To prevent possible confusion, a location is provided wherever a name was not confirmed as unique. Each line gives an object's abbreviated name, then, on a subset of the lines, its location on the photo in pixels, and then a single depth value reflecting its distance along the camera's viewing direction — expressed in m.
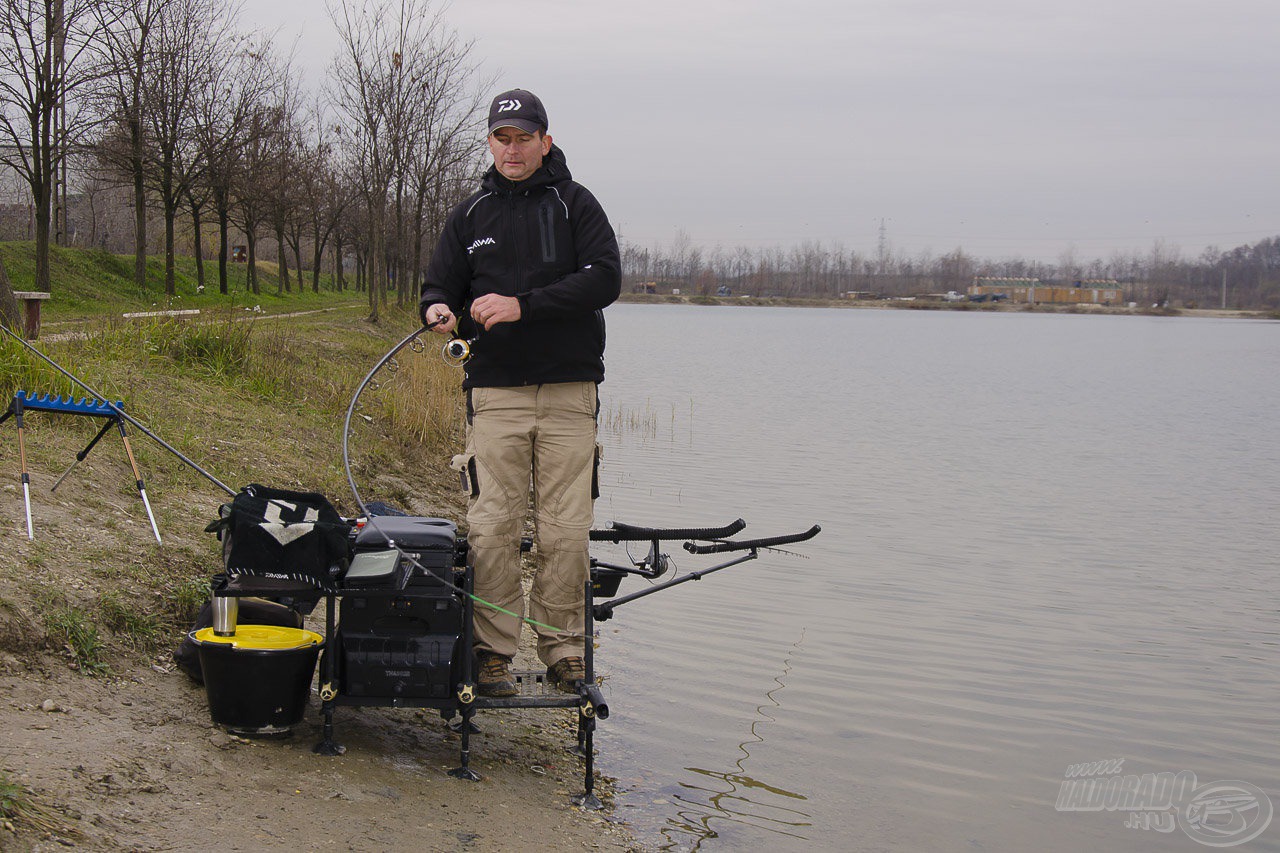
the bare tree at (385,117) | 29.89
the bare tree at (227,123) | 31.86
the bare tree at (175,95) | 29.03
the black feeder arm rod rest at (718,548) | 5.11
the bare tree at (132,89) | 27.09
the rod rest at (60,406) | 5.57
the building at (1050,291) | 177.50
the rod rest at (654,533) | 5.11
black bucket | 4.45
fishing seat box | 4.58
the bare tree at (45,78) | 24.23
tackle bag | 4.45
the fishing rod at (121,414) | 5.34
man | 4.92
